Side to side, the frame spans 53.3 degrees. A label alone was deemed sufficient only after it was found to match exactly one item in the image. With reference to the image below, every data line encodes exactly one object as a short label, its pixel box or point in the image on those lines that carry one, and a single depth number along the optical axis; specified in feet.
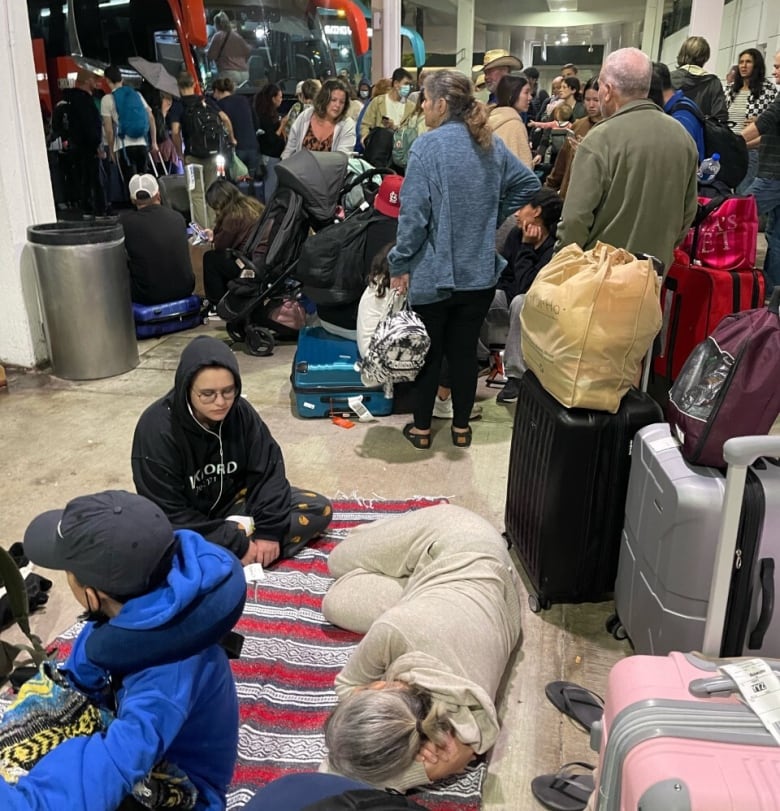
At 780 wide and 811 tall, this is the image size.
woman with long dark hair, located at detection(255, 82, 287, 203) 29.50
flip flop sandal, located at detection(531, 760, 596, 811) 6.24
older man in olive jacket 10.37
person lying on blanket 5.53
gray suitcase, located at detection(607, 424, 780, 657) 6.35
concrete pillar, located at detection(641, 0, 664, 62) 43.04
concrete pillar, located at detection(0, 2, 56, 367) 14.98
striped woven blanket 6.57
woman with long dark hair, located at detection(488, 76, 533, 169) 16.07
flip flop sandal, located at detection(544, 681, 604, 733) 7.16
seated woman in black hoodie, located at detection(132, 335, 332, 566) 8.45
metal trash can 15.30
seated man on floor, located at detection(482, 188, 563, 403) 13.97
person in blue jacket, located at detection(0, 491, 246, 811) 4.32
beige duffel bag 7.67
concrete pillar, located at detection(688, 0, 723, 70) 27.43
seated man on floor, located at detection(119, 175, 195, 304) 17.85
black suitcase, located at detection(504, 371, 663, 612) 8.01
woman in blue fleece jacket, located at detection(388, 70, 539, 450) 10.98
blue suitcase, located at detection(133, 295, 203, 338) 18.61
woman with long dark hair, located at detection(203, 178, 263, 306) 17.78
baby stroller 16.80
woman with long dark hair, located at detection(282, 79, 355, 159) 20.26
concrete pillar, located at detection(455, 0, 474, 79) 46.14
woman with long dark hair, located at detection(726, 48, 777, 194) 19.85
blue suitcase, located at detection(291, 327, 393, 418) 13.92
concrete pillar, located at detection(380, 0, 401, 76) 33.40
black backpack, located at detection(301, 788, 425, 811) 3.40
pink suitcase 3.81
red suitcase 11.28
